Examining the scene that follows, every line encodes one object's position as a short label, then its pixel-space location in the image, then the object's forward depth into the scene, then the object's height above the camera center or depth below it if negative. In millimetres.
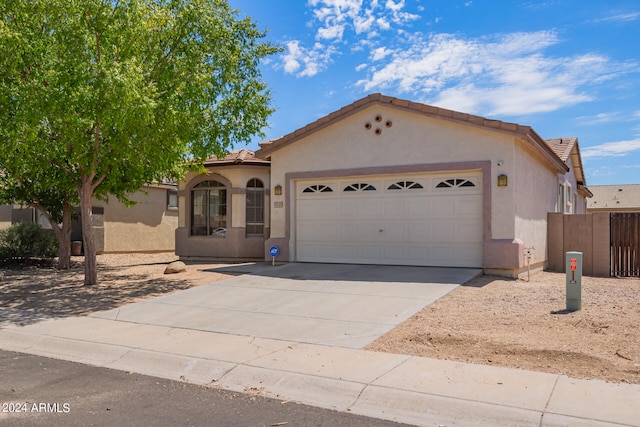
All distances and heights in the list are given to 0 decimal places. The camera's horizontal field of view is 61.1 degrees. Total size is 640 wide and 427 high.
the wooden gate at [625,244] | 14359 -640
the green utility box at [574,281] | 8742 -989
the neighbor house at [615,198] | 43188 +1846
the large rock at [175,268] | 14734 -1262
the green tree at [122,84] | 9961 +2728
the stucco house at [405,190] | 12891 +835
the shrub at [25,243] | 17734 -699
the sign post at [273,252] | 15255 -860
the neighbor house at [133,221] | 21422 +61
